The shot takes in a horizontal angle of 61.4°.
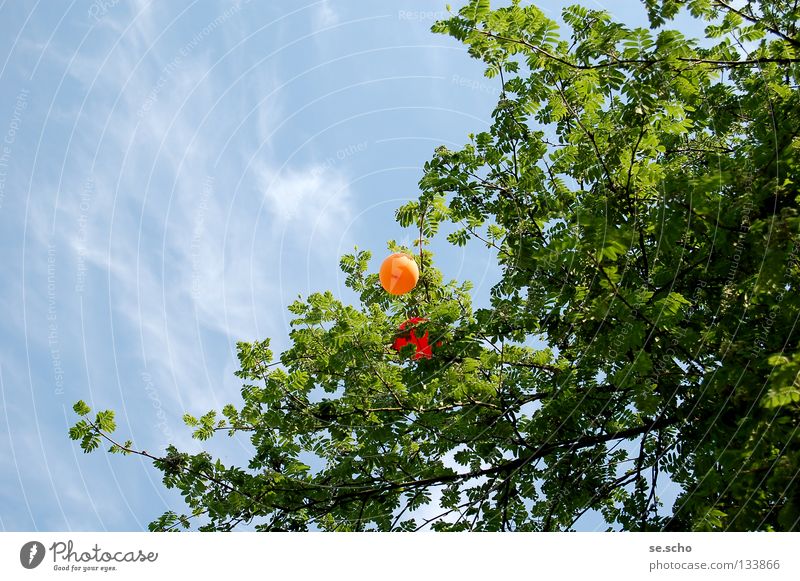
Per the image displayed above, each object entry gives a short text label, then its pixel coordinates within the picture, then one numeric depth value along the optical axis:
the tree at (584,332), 6.14
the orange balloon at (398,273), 8.59
